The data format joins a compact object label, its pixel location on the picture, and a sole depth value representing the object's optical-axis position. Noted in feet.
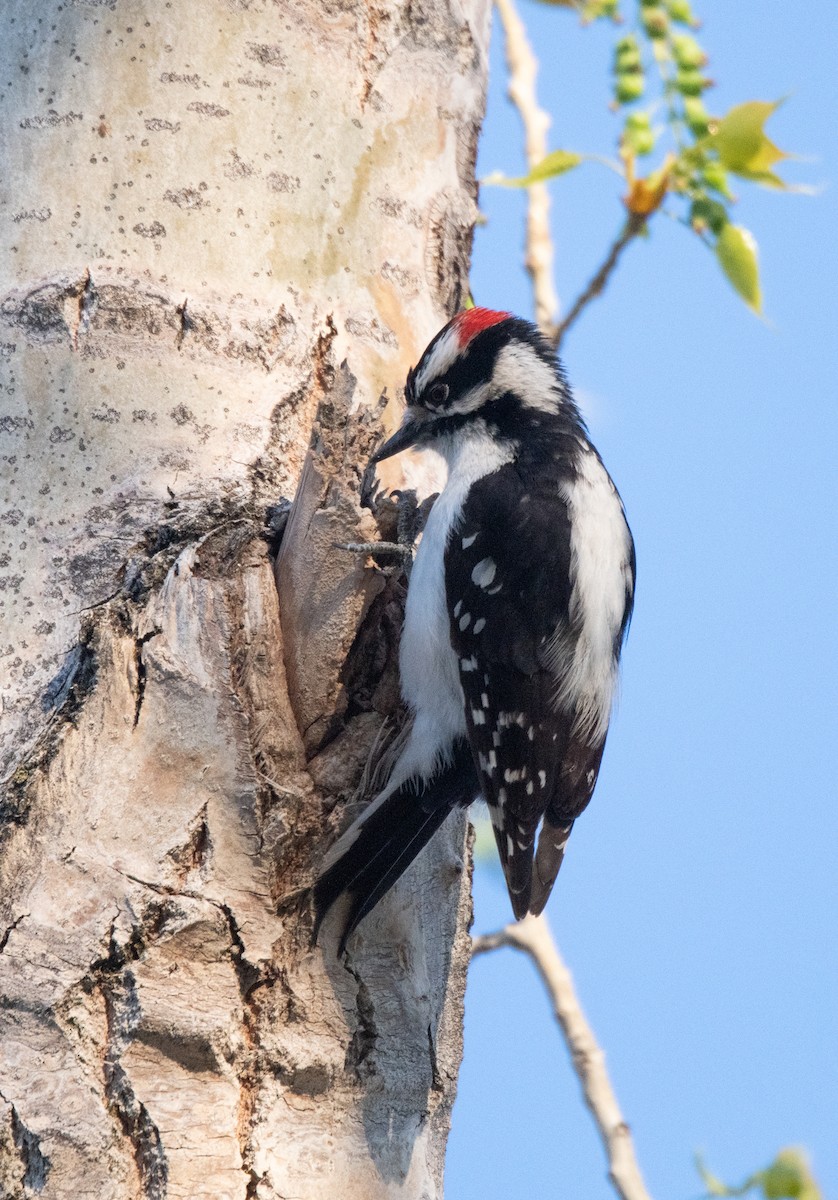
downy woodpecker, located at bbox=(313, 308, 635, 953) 15.96
